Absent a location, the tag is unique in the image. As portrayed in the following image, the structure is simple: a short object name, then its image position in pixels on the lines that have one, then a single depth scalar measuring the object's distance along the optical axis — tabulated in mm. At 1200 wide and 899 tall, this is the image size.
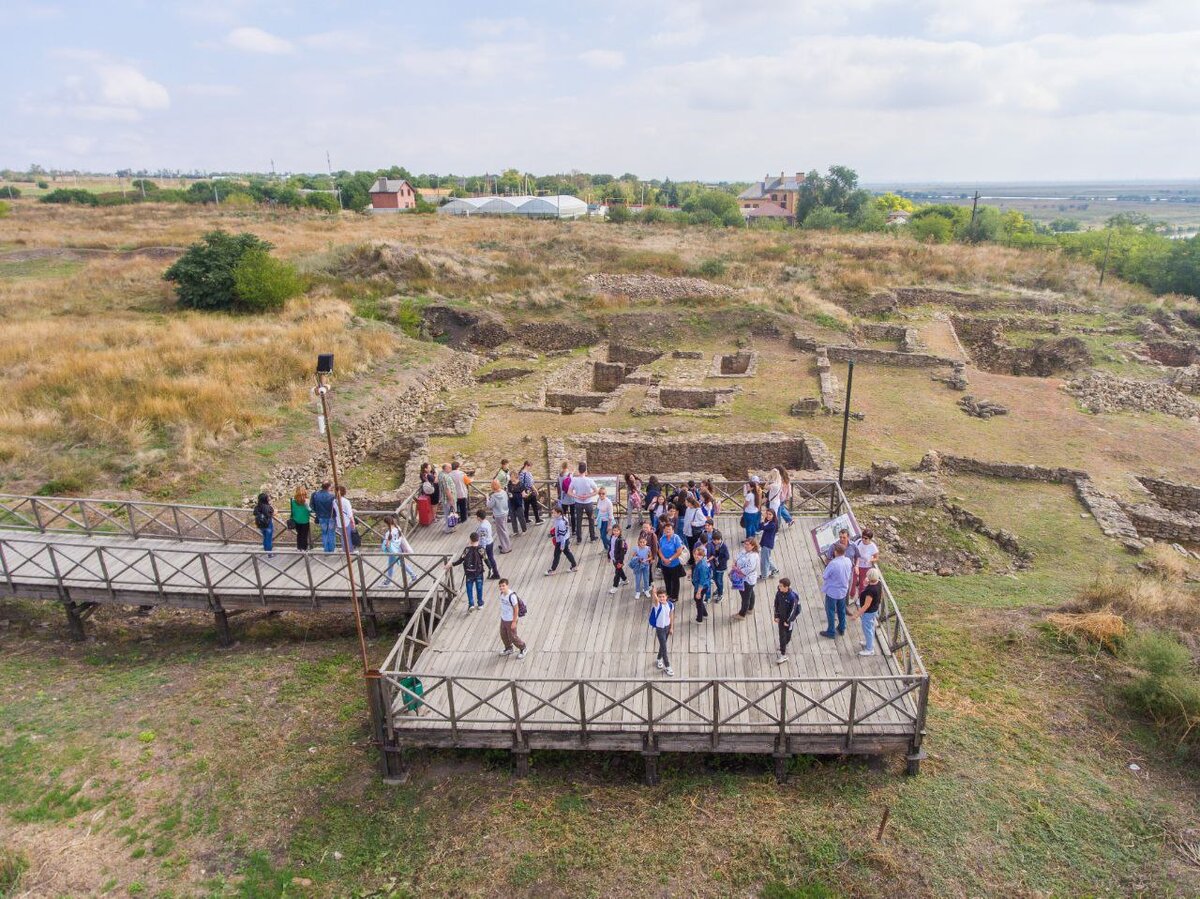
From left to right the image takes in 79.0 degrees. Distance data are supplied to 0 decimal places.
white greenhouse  90875
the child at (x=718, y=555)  10664
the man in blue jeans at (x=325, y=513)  12367
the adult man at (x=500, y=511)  12453
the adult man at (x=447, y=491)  13352
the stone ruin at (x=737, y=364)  26436
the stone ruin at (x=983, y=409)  21922
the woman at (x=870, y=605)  9336
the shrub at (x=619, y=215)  74562
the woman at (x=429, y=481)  13637
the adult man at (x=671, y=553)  10469
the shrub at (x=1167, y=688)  8812
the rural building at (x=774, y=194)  113438
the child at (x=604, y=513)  12195
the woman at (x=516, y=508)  13297
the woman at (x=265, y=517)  12555
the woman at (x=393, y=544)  11461
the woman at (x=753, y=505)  12336
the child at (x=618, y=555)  11156
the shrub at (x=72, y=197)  89062
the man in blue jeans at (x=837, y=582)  9773
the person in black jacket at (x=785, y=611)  9227
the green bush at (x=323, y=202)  82456
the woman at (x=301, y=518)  12648
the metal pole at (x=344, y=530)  8316
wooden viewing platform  8375
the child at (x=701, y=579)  10281
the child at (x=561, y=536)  11672
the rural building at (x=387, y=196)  90250
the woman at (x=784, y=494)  12773
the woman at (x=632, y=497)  13141
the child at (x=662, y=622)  9234
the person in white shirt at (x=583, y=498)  12742
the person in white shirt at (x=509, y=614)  9555
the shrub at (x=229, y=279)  29828
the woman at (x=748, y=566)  10258
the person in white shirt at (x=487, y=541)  11281
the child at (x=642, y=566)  10820
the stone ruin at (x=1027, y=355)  28297
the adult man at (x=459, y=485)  13367
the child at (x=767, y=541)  11680
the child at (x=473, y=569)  10586
